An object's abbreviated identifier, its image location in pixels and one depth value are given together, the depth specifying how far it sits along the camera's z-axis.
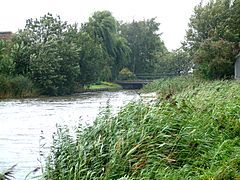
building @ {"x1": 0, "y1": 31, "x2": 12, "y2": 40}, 51.98
